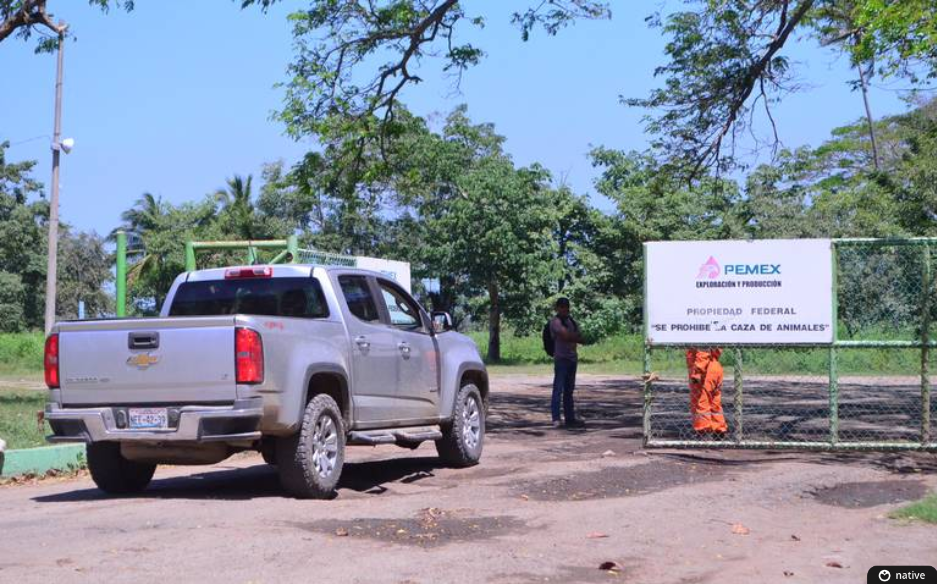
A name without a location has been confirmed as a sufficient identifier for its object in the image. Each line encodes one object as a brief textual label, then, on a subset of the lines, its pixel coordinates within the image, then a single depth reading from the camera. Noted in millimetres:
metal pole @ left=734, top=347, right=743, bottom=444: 12469
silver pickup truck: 8883
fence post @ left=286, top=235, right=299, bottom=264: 13898
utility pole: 25291
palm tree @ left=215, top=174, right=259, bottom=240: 50656
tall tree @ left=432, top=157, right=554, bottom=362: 37062
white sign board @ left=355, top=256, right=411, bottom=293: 17375
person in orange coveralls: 13664
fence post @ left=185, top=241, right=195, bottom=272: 14367
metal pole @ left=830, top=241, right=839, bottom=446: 12008
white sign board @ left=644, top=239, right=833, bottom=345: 12078
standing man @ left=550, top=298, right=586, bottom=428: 16344
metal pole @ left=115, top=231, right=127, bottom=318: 14438
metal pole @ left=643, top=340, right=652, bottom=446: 12375
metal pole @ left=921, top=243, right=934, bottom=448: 11688
